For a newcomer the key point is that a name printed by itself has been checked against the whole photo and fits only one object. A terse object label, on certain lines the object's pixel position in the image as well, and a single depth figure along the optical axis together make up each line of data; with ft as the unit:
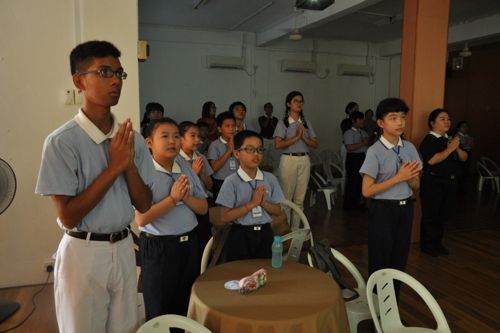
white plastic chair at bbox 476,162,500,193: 23.95
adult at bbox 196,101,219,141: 17.42
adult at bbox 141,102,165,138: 16.70
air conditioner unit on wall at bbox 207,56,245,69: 26.02
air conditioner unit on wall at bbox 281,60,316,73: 27.99
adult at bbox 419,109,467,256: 12.37
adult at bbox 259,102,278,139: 25.49
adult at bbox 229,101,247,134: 15.47
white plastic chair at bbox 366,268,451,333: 6.03
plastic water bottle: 6.30
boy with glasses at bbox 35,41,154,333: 4.42
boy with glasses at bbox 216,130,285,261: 7.60
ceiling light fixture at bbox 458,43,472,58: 22.26
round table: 4.71
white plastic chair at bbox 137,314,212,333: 4.56
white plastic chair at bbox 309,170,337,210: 19.36
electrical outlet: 10.48
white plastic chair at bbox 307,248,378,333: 6.80
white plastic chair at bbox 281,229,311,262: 8.32
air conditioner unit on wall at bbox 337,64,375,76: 29.55
